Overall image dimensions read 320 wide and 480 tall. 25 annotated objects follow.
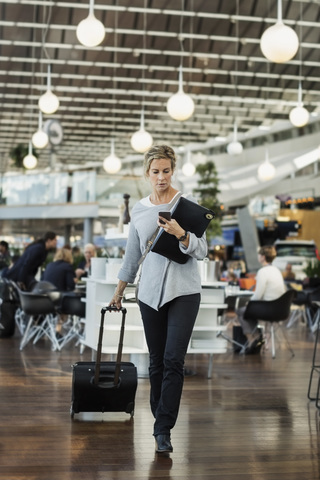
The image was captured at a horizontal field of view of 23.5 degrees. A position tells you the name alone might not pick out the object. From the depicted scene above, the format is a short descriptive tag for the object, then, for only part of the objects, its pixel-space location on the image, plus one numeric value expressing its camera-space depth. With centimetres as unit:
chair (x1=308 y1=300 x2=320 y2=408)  526
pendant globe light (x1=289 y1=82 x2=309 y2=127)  1113
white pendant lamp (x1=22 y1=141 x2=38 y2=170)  1706
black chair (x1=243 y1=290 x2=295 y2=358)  837
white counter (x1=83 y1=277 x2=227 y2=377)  666
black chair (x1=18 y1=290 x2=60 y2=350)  851
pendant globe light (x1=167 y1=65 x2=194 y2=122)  968
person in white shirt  852
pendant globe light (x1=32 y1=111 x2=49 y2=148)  1325
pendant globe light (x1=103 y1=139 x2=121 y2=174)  1520
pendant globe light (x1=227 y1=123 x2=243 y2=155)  1556
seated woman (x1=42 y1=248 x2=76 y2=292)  951
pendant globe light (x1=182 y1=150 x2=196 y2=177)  1889
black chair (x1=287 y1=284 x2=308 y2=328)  1155
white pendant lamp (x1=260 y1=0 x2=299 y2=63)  709
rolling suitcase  461
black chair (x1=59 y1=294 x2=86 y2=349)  869
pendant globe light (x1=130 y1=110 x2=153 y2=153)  1164
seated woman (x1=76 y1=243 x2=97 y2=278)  1109
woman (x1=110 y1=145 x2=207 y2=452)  385
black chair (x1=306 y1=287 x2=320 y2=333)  1123
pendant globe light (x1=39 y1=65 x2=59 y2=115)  1061
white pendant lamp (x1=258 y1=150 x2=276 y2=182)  1567
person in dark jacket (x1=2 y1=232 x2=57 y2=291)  961
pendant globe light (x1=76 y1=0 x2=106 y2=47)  804
